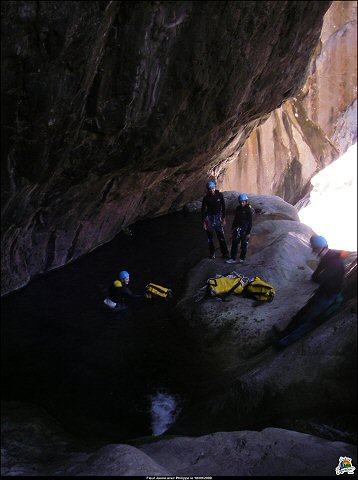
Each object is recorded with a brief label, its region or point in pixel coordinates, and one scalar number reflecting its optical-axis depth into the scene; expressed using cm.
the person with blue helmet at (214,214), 1455
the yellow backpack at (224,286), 1237
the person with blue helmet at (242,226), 1423
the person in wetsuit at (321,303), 847
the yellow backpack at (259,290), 1189
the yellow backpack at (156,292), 1334
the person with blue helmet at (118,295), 1277
